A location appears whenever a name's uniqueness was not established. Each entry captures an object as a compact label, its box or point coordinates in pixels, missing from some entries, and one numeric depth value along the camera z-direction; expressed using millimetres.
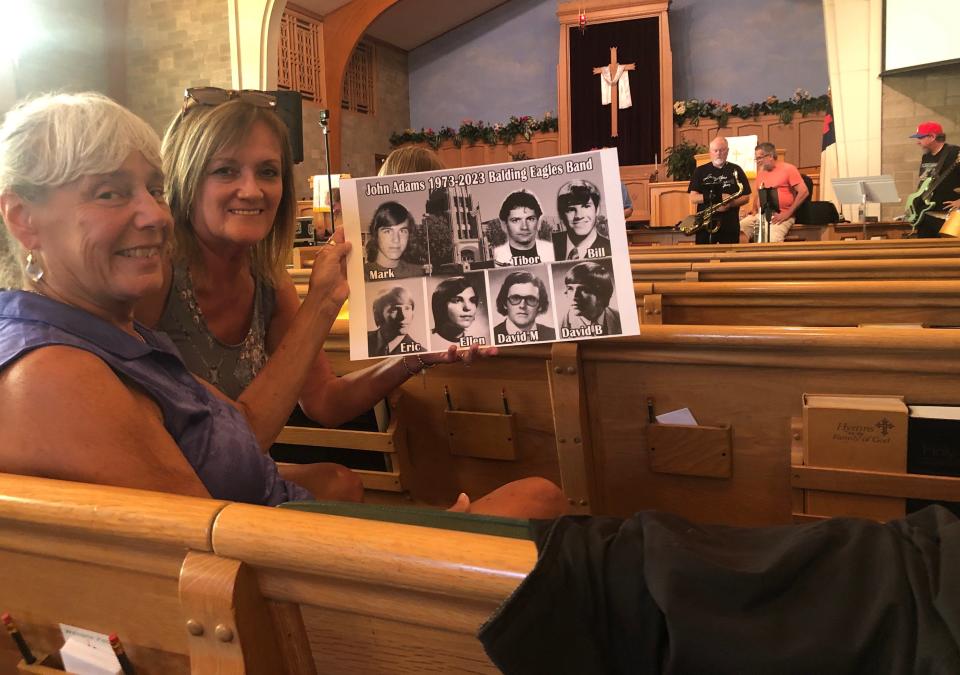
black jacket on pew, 458
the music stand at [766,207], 6215
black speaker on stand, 3797
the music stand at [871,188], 6664
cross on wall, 11602
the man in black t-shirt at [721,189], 5883
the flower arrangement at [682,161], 10172
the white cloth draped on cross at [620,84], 11523
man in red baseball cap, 6109
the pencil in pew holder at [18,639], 793
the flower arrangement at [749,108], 10656
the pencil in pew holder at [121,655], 728
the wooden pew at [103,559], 657
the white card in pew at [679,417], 1411
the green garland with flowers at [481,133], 12227
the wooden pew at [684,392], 1243
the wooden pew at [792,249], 3062
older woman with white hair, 816
